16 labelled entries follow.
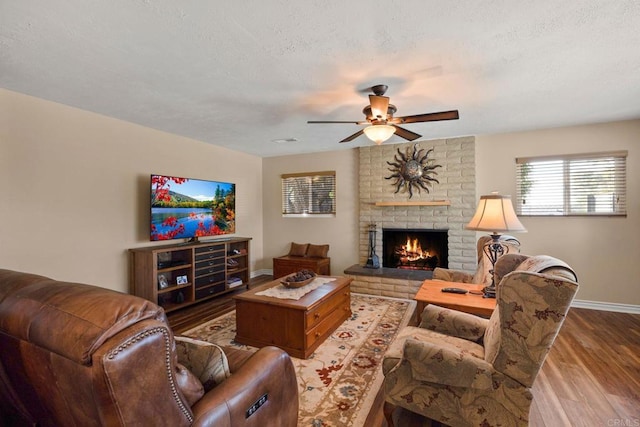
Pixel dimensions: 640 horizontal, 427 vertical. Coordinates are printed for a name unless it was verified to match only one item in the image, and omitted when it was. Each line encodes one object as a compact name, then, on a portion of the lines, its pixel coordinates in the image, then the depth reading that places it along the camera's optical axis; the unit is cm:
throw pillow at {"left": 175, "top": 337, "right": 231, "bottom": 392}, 122
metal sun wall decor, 463
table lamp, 228
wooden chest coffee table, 257
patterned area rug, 191
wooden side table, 215
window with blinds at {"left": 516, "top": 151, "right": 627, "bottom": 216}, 375
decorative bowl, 306
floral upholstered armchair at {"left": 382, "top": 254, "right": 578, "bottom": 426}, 134
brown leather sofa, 74
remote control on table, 247
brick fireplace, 437
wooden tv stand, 355
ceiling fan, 247
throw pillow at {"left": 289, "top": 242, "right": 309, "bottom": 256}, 550
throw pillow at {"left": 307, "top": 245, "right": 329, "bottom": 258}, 533
